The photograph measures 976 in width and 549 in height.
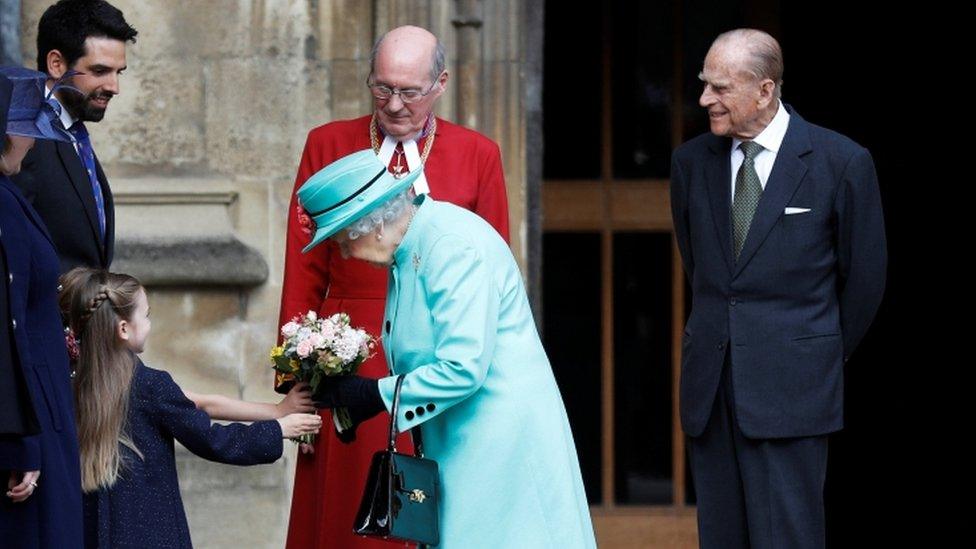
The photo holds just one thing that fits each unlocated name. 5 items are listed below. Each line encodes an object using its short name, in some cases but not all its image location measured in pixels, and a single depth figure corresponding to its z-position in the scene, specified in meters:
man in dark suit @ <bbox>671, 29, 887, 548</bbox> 13.34
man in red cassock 14.01
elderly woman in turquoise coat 11.09
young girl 12.36
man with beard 13.37
